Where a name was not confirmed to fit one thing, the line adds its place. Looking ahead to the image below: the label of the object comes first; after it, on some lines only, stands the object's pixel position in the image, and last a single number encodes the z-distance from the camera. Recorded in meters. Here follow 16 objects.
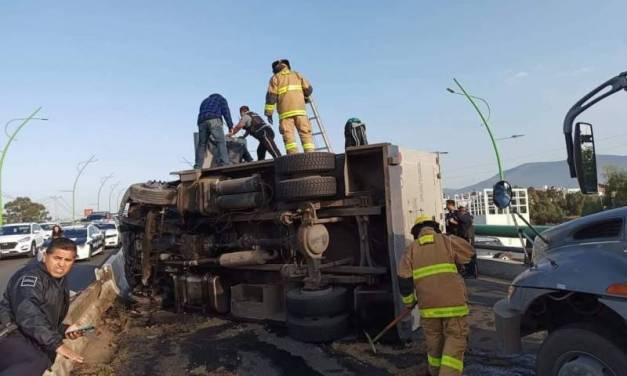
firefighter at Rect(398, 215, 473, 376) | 4.25
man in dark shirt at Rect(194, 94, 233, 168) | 8.78
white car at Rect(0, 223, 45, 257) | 21.28
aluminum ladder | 8.72
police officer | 3.31
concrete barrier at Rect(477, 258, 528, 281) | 9.41
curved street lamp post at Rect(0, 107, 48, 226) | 30.72
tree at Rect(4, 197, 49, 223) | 70.62
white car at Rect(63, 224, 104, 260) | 19.55
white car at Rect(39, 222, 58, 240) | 25.15
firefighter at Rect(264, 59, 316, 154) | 7.69
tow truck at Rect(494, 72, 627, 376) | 3.04
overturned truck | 6.05
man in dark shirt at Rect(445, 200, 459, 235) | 10.25
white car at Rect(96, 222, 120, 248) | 27.18
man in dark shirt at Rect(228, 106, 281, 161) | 9.23
